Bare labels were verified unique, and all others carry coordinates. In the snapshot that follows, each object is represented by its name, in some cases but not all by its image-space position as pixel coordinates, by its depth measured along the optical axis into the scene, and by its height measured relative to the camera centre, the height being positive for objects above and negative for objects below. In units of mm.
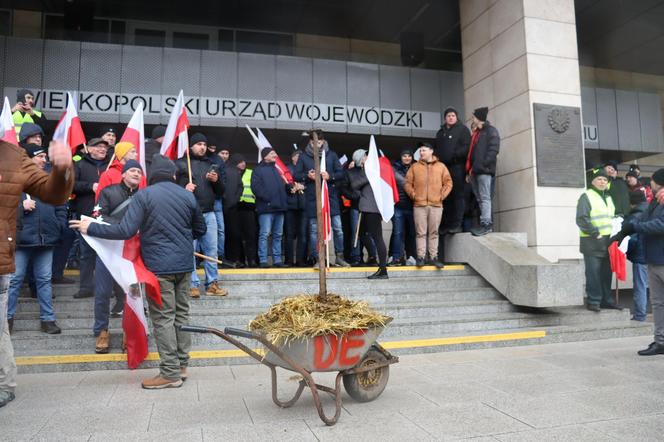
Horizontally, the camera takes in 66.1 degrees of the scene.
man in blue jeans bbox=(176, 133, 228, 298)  7152 +1062
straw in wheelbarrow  3678 -412
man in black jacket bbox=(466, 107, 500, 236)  9227 +1810
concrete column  9641 +3281
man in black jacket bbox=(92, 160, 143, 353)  5656 +559
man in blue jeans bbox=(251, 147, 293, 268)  8625 +1046
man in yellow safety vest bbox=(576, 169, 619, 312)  8477 +461
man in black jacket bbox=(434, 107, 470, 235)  9461 +1942
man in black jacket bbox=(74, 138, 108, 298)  6895 +1103
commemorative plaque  9695 +2194
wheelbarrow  3709 -711
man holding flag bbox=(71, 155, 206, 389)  4805 +151
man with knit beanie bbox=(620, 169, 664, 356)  6105 +62
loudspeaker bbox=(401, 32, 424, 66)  14562 +6152
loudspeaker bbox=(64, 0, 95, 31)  12611 +6260
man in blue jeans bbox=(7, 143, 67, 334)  6000 +199
